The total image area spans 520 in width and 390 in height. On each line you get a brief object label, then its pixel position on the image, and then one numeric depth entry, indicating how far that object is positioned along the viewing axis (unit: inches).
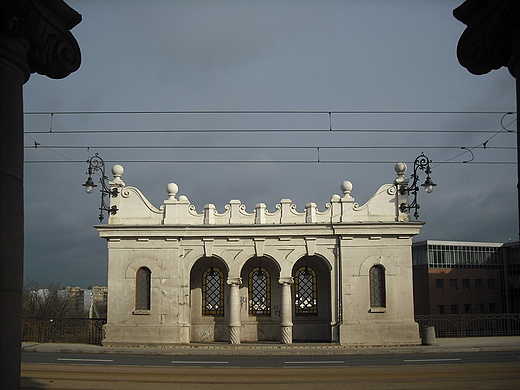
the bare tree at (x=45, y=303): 1915.2
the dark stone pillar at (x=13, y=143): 189.2
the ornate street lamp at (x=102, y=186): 881.5
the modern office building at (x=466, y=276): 2775.6
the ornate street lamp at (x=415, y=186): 871.1
